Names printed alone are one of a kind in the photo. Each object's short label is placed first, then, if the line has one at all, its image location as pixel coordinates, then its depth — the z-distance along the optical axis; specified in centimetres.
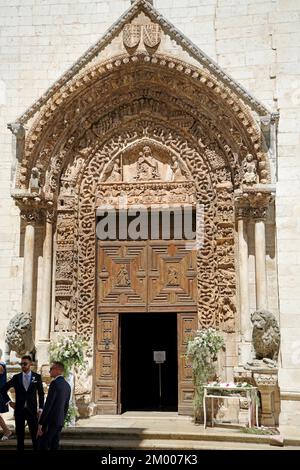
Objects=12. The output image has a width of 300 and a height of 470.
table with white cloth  1011
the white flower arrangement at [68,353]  1076
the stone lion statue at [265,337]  1039
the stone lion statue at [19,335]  1088
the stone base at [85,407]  1162
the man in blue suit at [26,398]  802
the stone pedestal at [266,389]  1025
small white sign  1408
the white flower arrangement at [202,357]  1073
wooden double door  1209
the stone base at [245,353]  1118
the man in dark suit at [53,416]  734
